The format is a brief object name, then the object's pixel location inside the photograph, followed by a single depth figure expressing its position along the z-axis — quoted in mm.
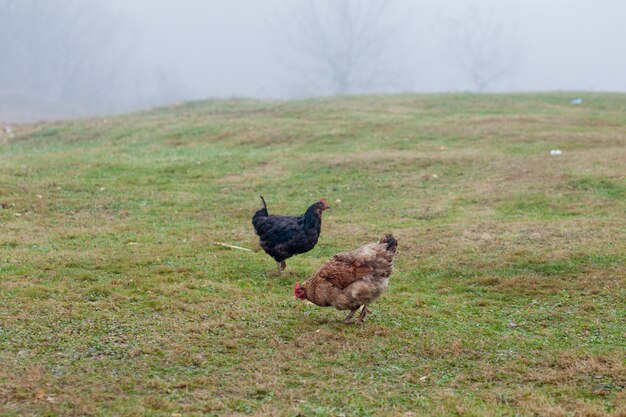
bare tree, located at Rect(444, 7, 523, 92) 76312
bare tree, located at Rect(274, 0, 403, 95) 77125
